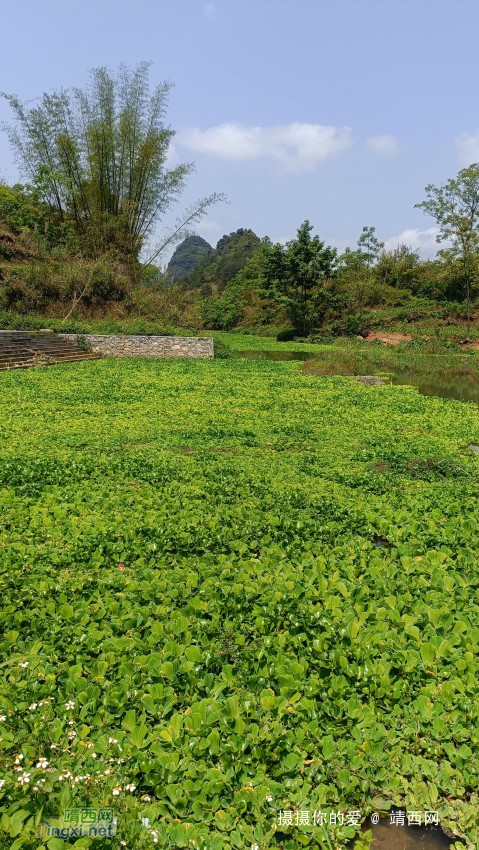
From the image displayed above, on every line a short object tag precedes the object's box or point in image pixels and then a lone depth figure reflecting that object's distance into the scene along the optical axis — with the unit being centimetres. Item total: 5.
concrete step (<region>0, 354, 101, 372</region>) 1380
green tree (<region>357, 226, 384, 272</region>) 3453
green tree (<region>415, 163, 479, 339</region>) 2456
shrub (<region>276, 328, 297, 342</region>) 3253
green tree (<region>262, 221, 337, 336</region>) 2942
